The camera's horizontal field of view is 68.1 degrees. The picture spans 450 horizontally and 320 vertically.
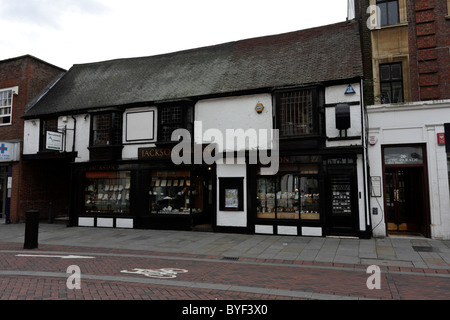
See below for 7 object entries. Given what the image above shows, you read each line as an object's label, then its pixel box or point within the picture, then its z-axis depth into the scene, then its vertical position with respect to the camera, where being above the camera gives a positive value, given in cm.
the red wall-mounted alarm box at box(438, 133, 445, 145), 1163 +173
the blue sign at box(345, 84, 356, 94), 1201 +355
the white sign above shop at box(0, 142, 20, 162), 1675 +196
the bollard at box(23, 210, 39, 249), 1066 -131
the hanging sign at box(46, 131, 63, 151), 1549 +233
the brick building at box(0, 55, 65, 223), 1728 +410
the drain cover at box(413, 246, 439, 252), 981 -181
